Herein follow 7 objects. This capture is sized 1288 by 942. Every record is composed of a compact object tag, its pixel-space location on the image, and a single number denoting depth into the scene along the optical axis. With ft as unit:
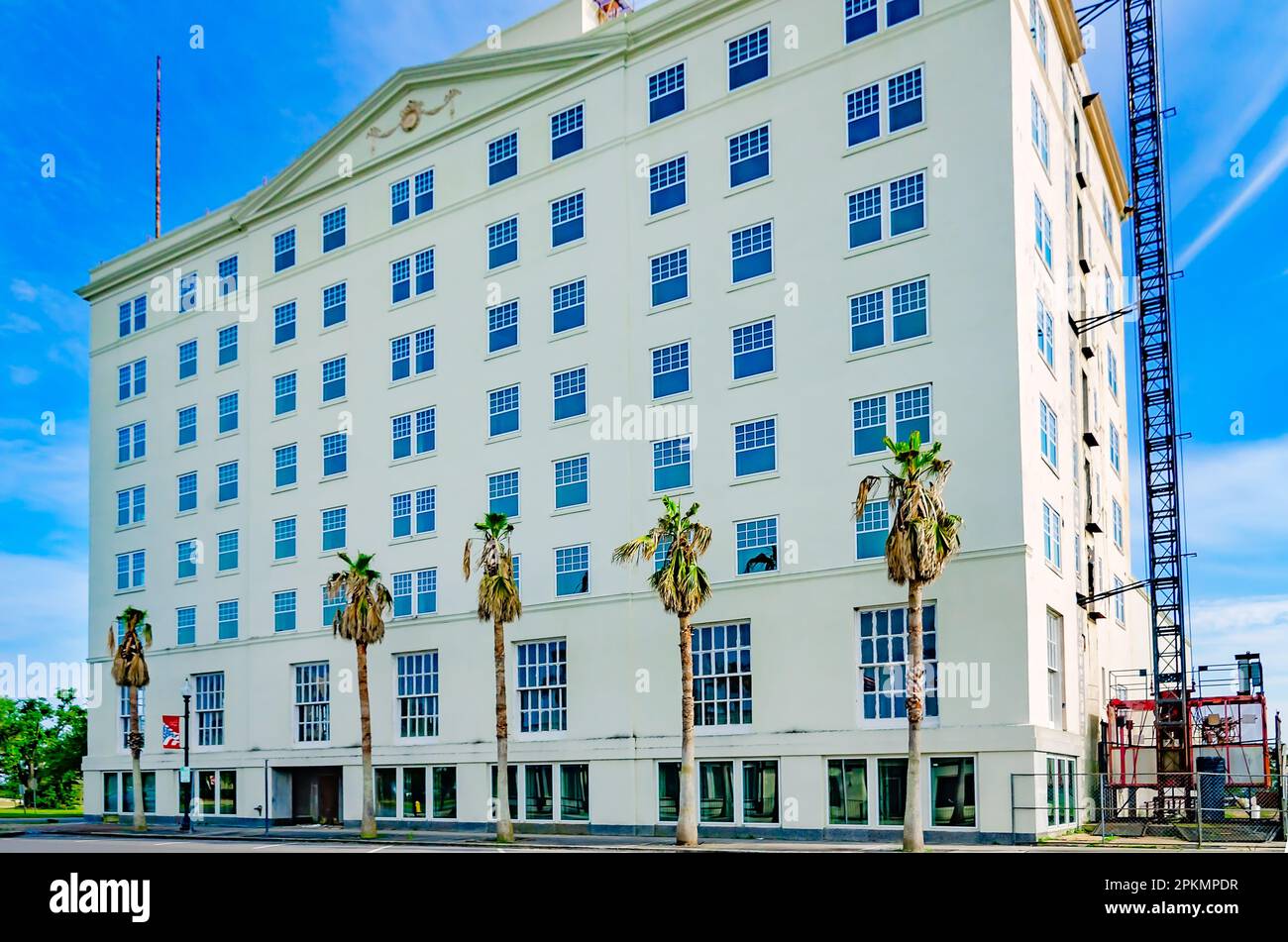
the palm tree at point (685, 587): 123.44
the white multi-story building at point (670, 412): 126.62
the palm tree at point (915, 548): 110.32
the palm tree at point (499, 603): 141.69
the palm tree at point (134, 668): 198.18
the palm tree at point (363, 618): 157.38
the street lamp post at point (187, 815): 178.70
